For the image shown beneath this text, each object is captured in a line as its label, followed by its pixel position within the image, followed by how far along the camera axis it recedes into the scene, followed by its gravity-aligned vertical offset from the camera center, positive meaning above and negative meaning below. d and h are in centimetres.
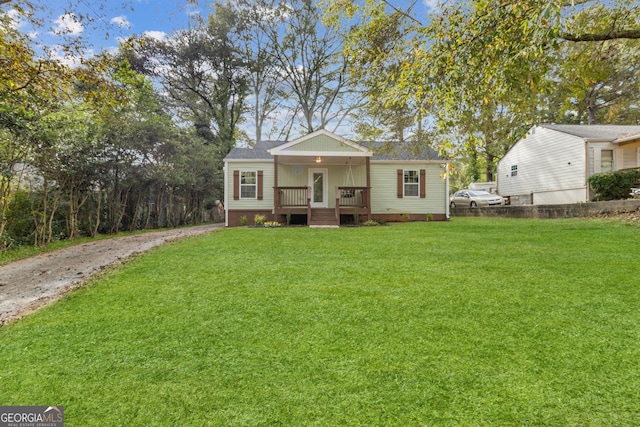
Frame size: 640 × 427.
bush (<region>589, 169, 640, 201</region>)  1183 +71
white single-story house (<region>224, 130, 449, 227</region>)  1305 +90
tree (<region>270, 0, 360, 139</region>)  2094 +972
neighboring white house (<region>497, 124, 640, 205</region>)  1463 +222
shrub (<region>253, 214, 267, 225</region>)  1300 -47
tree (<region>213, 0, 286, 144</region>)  2102 +1117
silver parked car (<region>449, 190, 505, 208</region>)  1825 +32
